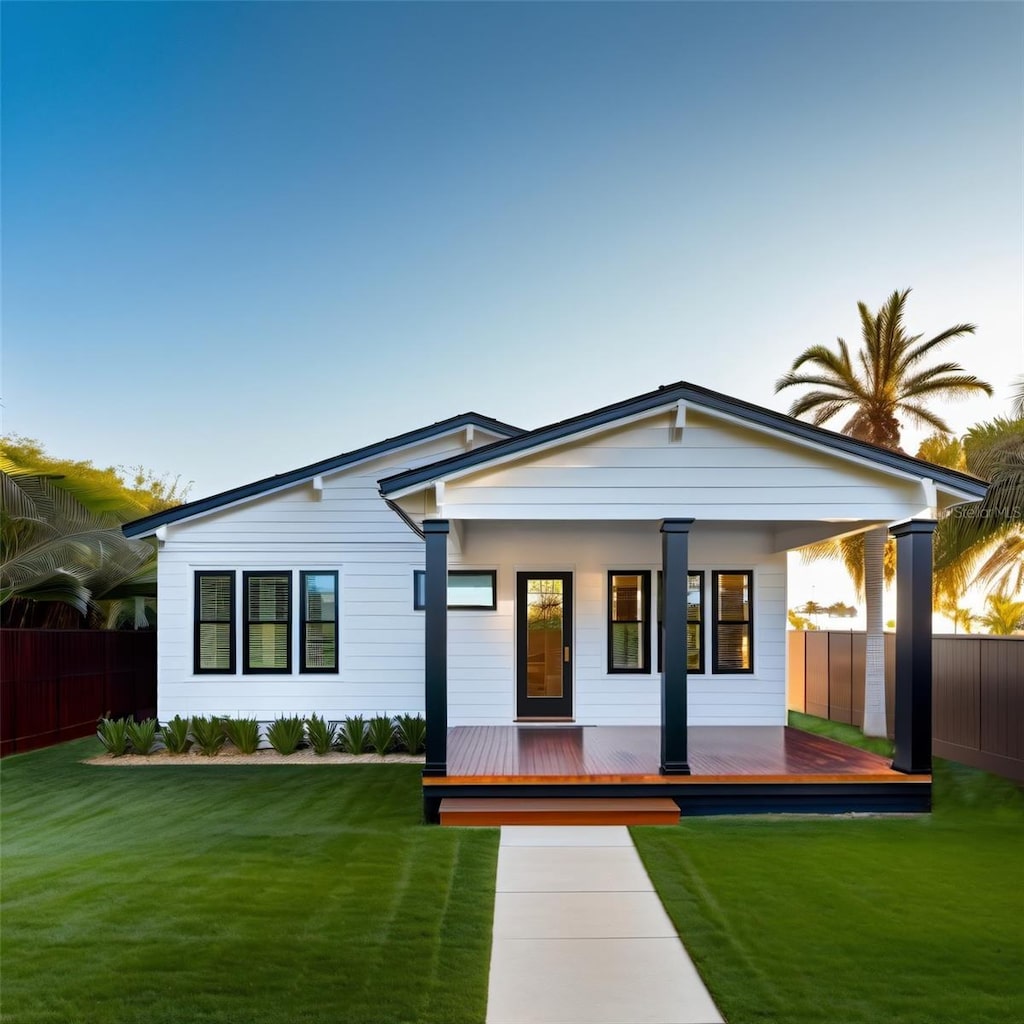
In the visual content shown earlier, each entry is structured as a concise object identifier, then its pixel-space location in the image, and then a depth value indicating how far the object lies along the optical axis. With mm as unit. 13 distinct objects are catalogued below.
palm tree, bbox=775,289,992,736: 13734
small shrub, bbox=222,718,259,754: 11469
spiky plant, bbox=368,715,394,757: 11297
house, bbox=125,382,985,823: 11945
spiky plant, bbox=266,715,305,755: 11352
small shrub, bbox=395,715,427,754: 11344
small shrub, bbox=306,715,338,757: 11344
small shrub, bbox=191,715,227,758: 11359
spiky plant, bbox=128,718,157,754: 11391
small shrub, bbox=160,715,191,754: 11359
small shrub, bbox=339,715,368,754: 11375
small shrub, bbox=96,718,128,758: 11414
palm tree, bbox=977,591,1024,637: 21484
